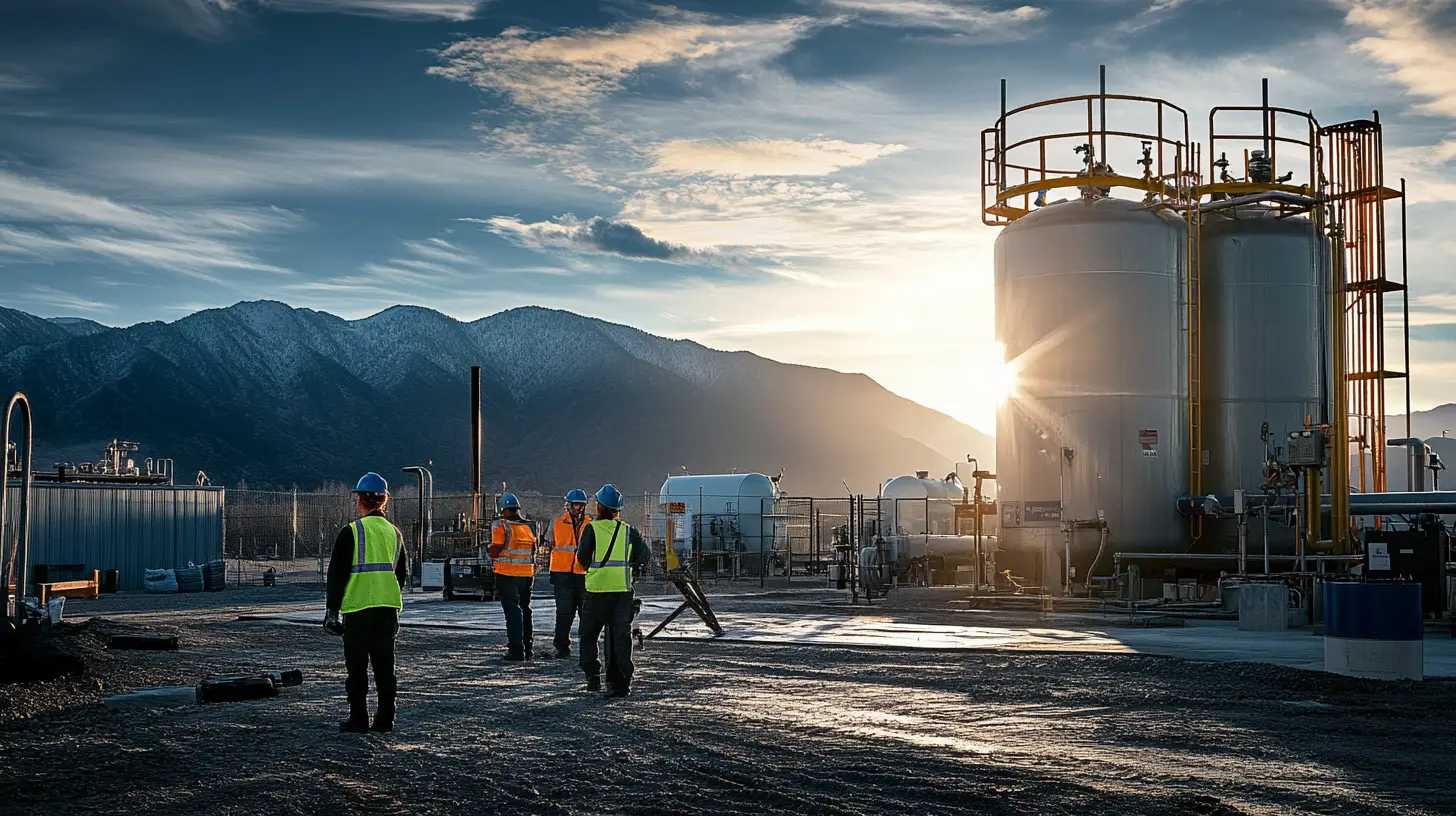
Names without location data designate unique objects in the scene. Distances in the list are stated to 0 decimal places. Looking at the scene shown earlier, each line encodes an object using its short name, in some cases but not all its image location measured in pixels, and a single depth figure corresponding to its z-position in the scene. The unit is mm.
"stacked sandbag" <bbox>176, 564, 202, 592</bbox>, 39344
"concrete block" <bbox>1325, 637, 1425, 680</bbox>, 13945
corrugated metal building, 37031
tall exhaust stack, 39812
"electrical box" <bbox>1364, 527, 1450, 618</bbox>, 21719
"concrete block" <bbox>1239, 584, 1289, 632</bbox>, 20734
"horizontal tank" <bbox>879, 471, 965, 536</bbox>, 43312
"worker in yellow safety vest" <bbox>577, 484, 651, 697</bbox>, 13266
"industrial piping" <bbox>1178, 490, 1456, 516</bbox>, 24547
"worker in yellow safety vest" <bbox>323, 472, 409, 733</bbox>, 10812
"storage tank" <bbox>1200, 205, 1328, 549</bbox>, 26547
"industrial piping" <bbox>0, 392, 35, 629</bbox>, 14016
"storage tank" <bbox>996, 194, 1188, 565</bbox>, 26141
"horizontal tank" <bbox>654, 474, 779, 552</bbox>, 46750
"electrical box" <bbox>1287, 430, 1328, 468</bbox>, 21734
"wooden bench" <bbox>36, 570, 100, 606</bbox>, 18000
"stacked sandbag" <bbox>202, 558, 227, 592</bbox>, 39938
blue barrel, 13945
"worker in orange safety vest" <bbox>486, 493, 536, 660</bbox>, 17016
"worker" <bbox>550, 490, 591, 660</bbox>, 16531
